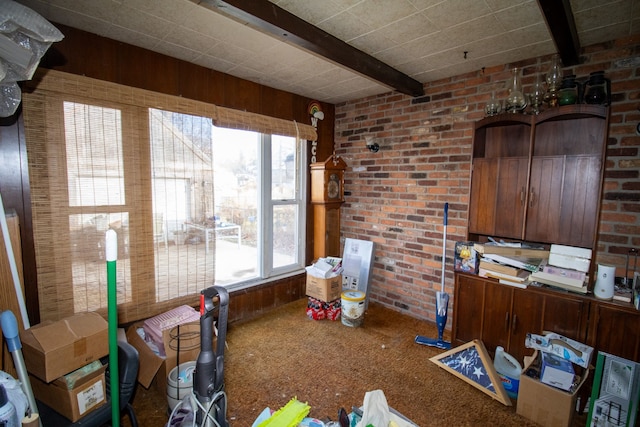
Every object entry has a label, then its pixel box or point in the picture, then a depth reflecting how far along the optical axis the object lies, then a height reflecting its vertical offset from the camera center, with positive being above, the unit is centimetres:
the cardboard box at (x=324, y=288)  306 -104
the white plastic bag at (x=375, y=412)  101 -78
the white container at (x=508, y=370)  204 -126
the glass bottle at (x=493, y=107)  239 +67
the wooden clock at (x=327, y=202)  350 -17
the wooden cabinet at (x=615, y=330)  172 -82
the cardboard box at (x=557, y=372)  173 -106
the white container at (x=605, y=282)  182 -55
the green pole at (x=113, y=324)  118 -60
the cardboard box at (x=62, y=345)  135 -76
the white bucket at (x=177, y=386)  177 -119
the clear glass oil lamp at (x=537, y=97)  222 +71
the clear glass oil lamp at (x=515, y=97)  226 +71
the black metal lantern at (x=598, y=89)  194 +68
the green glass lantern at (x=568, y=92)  205 +69
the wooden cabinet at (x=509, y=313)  195 -88
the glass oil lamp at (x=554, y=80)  212 +79
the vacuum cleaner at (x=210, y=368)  113 -70
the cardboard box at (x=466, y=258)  237 -55
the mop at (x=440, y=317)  263 -114
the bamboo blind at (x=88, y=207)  190 -14
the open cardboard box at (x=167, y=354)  196 -113
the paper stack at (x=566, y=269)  193 -52
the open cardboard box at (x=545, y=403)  171 -125
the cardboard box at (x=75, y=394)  138 -101
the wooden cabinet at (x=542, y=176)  197 +11
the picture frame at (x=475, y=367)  199 -128
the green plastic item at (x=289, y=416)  105 -83
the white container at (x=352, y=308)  291 -118
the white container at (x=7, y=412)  100 -78
